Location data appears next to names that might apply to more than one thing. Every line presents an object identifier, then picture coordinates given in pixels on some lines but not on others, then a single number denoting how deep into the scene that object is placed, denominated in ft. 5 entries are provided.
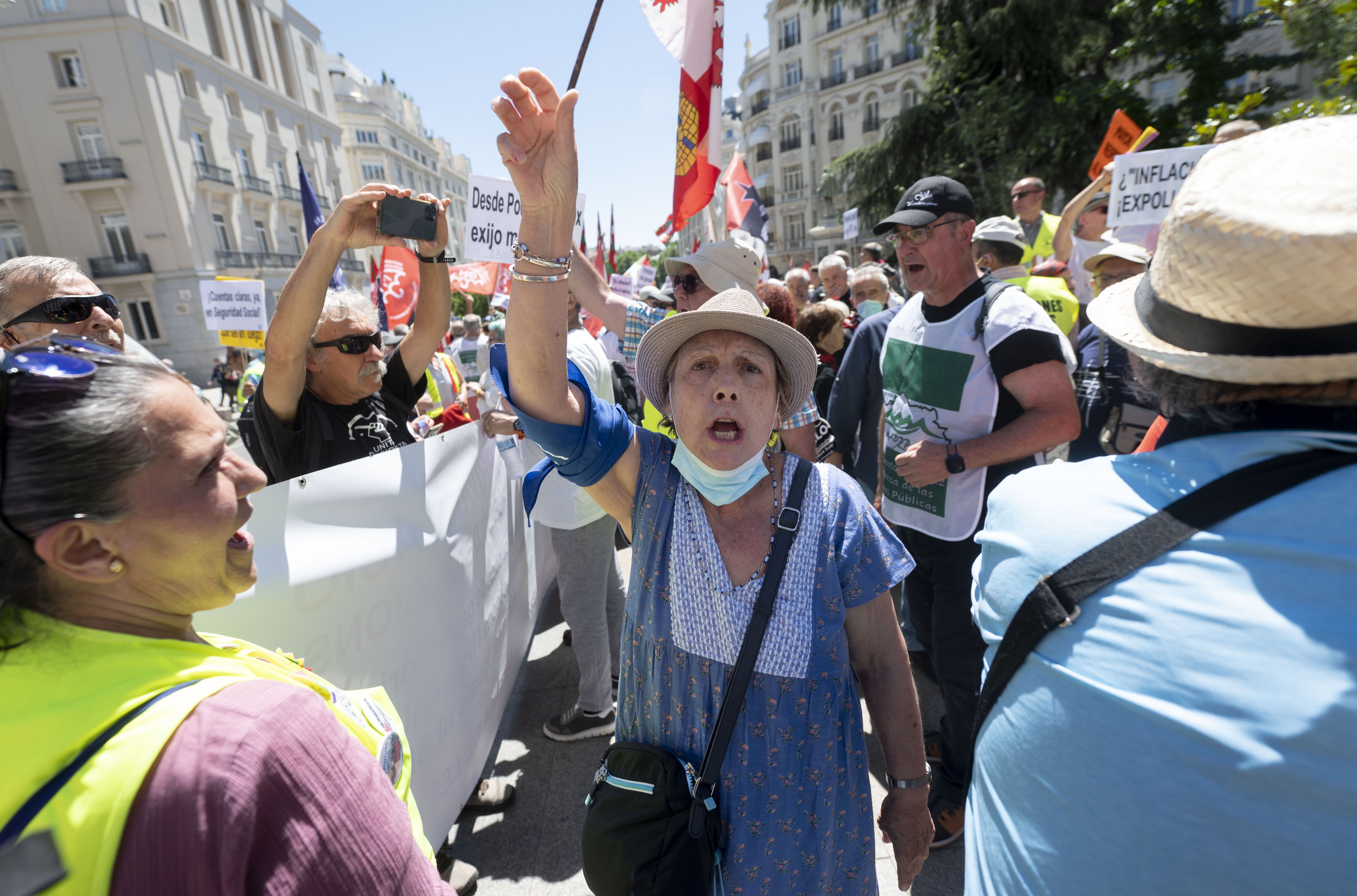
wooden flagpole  6.44
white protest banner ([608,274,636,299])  25.91
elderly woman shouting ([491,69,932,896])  4.57
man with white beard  6.82
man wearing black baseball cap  7.48
